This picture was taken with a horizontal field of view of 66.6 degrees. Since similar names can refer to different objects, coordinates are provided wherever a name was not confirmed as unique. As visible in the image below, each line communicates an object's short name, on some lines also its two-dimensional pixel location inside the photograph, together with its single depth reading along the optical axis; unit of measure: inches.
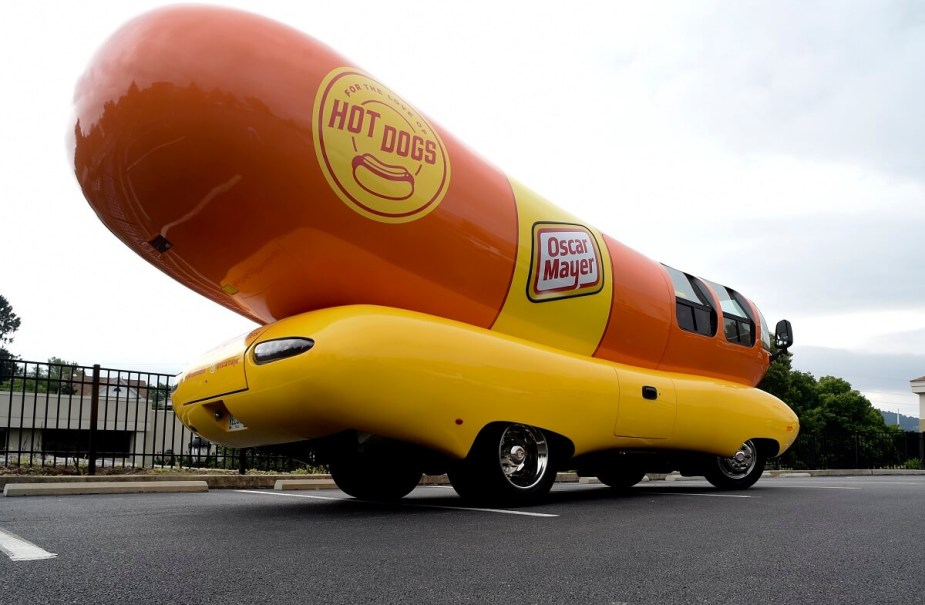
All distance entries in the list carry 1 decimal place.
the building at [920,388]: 1419.7
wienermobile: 167.3
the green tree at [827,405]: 1524.4
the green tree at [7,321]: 3250.5
